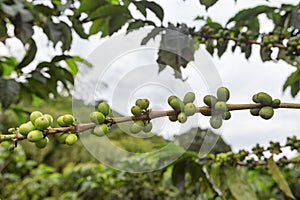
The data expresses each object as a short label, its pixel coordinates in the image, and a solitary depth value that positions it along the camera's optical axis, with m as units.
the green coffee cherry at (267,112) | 0.44
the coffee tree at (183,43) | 0.82
